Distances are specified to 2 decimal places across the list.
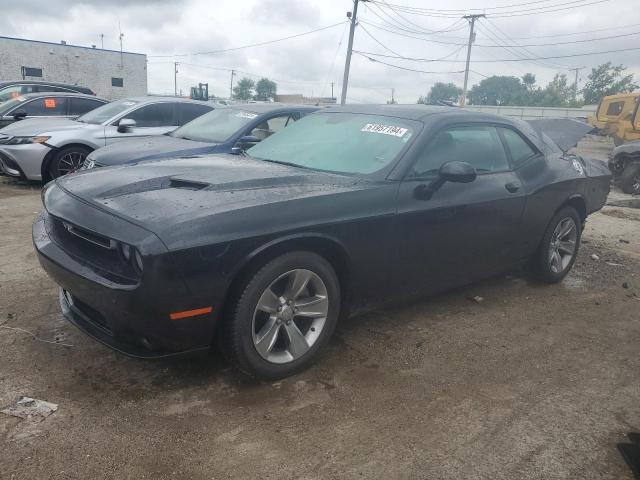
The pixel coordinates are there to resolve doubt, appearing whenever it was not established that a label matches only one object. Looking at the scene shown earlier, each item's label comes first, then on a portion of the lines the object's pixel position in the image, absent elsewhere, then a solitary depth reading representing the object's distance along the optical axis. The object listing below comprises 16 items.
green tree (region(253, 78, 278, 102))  92.38
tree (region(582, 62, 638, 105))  61.91
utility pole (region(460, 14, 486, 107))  42.66
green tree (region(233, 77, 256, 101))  92.69
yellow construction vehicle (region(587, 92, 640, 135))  19.69
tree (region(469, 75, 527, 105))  84.62
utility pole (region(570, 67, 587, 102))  72.38
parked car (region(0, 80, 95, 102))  11.84
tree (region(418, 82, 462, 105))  94.75
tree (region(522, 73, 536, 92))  87.62
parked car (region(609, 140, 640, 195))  10.95
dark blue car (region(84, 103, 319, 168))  6.12
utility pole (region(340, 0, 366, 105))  29.30
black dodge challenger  2.57
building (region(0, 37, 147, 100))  34.19
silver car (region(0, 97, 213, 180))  8.02
